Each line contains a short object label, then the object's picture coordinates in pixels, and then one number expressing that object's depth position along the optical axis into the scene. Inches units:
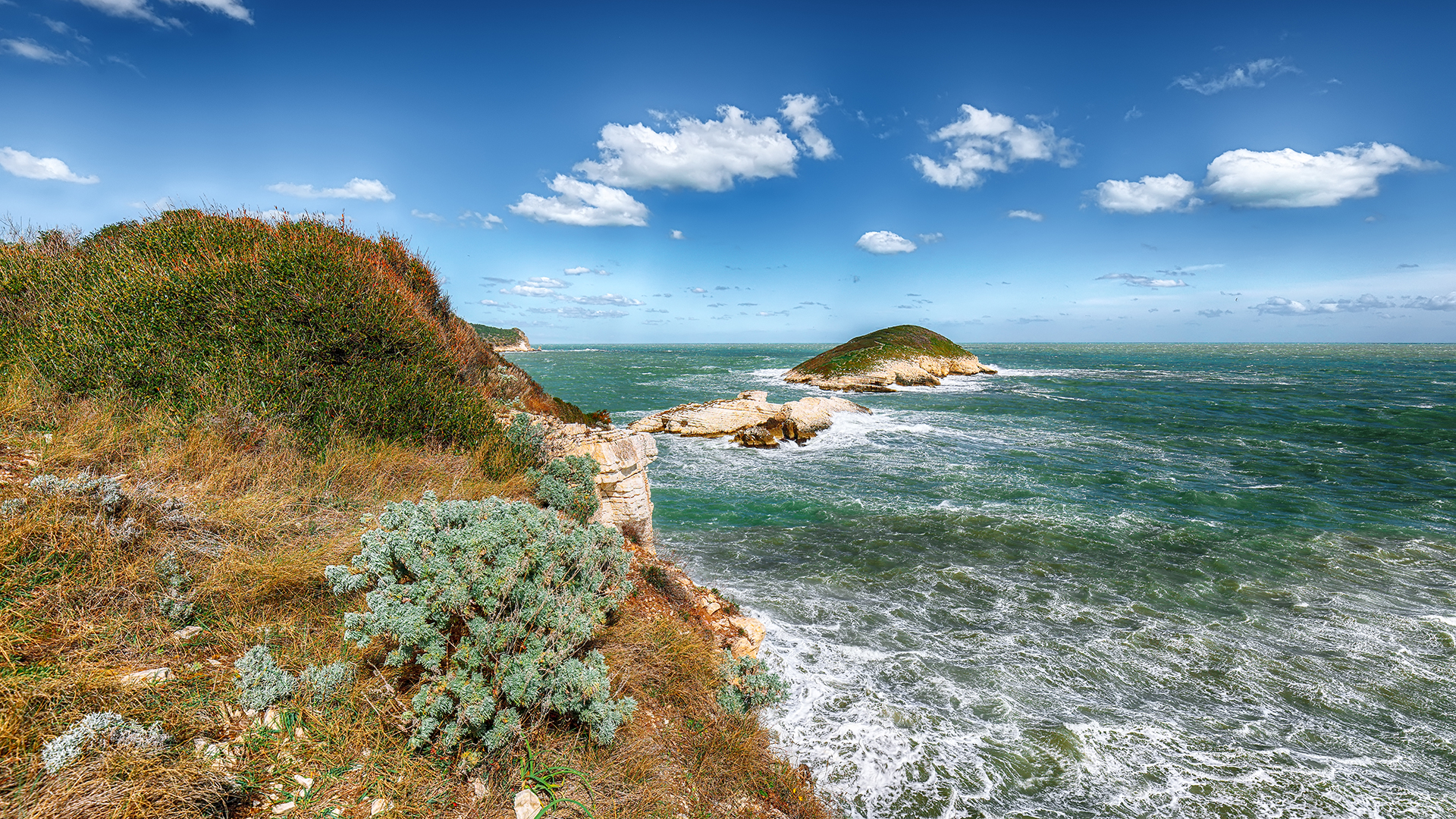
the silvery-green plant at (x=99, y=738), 102.0
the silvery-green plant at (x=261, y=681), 134.3
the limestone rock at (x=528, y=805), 133.1
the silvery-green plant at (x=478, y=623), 143.3
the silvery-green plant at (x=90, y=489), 168.1
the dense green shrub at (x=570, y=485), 325.4
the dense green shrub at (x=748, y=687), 216.5
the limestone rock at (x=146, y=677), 130.4
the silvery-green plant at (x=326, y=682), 143.2
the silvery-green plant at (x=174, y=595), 155.1
